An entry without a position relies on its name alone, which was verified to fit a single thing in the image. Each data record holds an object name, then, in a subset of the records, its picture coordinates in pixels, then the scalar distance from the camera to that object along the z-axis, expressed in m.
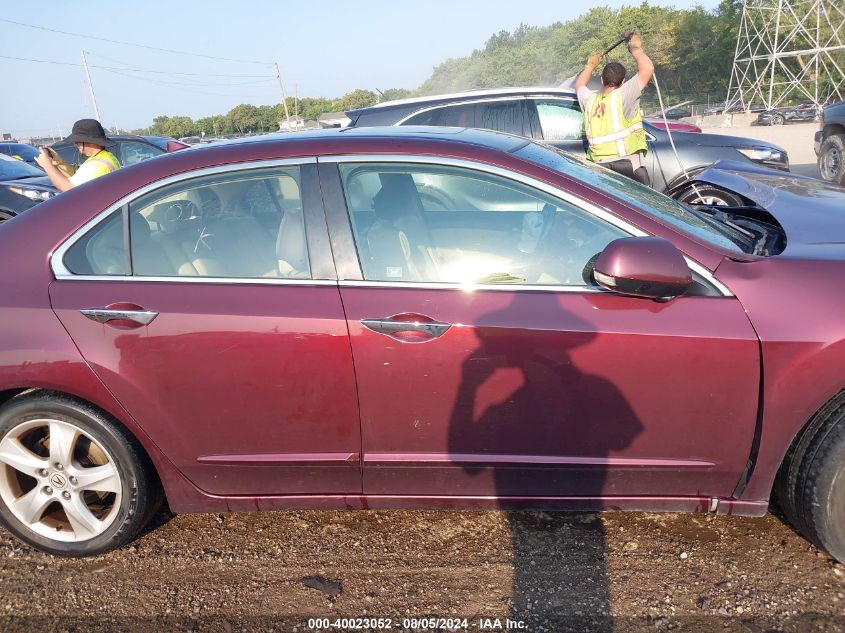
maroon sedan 2.16
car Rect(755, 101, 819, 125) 36.06
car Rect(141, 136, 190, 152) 13.19
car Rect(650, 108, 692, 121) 43.18
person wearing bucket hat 4.36
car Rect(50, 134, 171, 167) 11.83
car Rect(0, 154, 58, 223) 7.43
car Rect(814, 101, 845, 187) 9.53
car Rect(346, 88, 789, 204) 6.29
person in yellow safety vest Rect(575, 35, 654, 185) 5.21
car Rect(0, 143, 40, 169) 16.92
